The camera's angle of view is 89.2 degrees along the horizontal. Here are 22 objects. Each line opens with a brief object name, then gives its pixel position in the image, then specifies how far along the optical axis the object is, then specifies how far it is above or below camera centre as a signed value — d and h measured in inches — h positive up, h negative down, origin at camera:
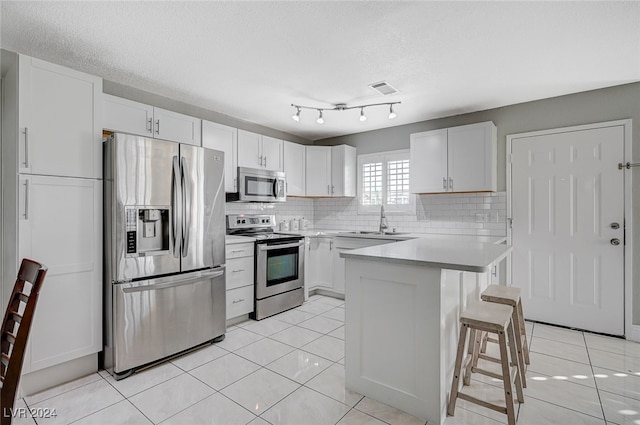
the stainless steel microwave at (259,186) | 151.3 +12.4
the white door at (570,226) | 123.3 -6.2
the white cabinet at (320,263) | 174.6 -28.1
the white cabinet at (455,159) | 140.8 +23.8
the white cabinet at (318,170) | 190.7 +24.4
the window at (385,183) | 178.9 +16.4
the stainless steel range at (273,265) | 142.5 -25.2
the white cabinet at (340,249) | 161.0 -19.8
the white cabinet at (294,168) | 181.5 +24.9
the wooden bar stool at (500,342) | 69.2 -30.1
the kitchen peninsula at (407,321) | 71.4 -26.1
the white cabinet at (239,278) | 131.3 -28.0
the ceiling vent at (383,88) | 118.9 +46.7
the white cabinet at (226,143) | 142.0 +30.7
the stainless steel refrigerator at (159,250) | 94.3 -12.4
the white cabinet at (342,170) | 187.3 +23.9
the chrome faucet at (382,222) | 173.6 -5.9
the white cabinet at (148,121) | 112.8 +34.2
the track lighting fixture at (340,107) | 140.2 +46.6
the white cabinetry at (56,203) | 84.1 +2.2
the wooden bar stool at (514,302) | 86.1 -24.5
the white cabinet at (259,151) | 157.4 +30.7
